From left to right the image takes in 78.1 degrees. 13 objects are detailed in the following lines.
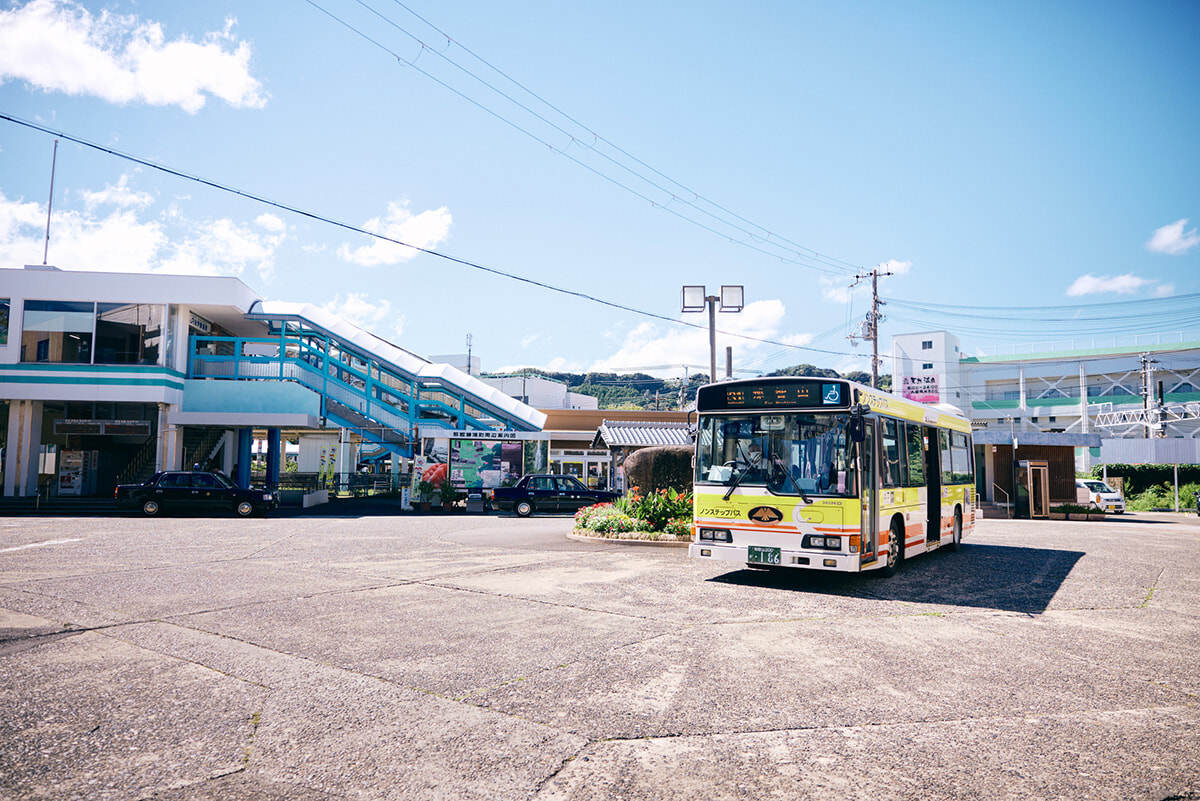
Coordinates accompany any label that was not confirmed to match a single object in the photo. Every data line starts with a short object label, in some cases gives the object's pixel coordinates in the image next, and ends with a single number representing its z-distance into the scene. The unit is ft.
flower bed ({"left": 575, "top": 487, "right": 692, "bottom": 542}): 53.62
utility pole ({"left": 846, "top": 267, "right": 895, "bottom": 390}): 121.60
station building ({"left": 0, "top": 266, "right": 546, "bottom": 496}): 95.66
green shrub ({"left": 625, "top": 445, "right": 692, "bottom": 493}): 57.36
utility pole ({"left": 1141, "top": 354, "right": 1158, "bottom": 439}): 171.42
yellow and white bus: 33.58
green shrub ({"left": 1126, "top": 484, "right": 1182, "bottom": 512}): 116.88
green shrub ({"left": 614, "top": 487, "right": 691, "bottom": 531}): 54.85
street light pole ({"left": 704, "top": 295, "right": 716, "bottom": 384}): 71.77
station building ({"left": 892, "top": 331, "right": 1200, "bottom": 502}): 207.00
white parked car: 103.40
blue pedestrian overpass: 108.37
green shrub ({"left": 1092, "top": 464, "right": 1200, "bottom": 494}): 122.42
